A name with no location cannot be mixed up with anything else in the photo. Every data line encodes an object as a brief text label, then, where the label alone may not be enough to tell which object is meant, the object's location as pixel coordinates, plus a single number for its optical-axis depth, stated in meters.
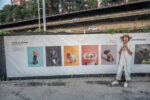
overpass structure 29.58
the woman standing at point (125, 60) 4.17
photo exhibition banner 4.73
